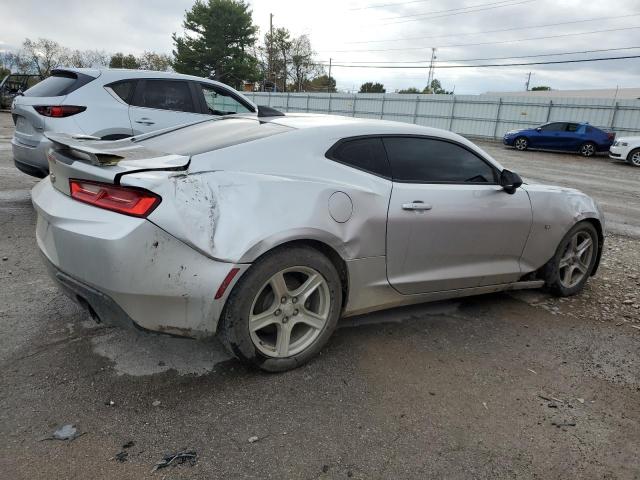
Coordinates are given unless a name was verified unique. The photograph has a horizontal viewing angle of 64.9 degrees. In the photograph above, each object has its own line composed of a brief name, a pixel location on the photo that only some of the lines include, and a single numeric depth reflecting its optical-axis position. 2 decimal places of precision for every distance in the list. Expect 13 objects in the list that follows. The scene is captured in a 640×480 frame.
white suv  5.95
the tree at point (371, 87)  79.56
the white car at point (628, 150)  18.95
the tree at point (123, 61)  55.47
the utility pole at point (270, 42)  61.28
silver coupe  2.53
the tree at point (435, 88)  68.94
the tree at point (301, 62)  65.56
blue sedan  21.86
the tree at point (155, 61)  58.38
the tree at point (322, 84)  70.69
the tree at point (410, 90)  74.38
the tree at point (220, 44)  55.88
